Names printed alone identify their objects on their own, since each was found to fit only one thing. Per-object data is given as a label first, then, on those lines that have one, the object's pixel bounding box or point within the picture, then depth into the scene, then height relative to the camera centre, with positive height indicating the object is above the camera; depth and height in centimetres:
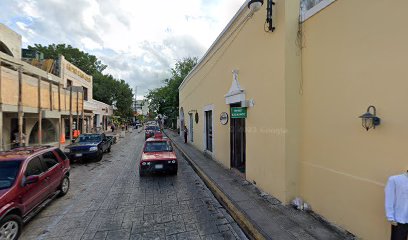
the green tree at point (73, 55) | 3909 +1233
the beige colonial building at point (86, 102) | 2066 +274
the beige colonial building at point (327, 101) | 383 +43
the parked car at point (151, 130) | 2441 -94
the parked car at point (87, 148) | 1250 -147
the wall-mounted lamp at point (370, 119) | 394 +3
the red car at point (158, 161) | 905 -159
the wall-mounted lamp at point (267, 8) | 631 +321
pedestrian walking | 2227 -123
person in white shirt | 335 -125
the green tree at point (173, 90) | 3397 +511
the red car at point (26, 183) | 434 -142
